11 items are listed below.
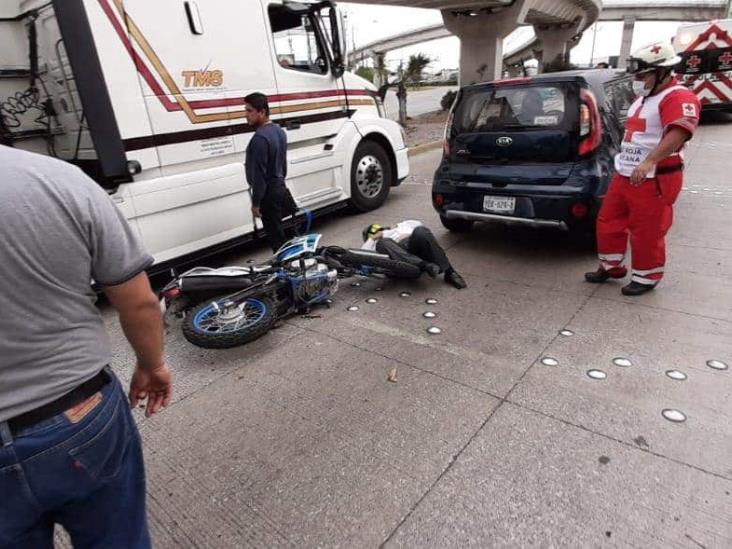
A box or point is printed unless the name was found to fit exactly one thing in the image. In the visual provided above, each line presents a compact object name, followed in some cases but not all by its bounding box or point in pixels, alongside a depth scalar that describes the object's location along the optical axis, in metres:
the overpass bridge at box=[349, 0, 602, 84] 20.91
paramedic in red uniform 3.25
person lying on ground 3.99
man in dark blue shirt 4.33
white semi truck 3.96
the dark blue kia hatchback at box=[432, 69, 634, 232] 4.09
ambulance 12.80
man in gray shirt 1.02
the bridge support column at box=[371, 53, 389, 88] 23.02
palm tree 20.75
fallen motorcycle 3.37
